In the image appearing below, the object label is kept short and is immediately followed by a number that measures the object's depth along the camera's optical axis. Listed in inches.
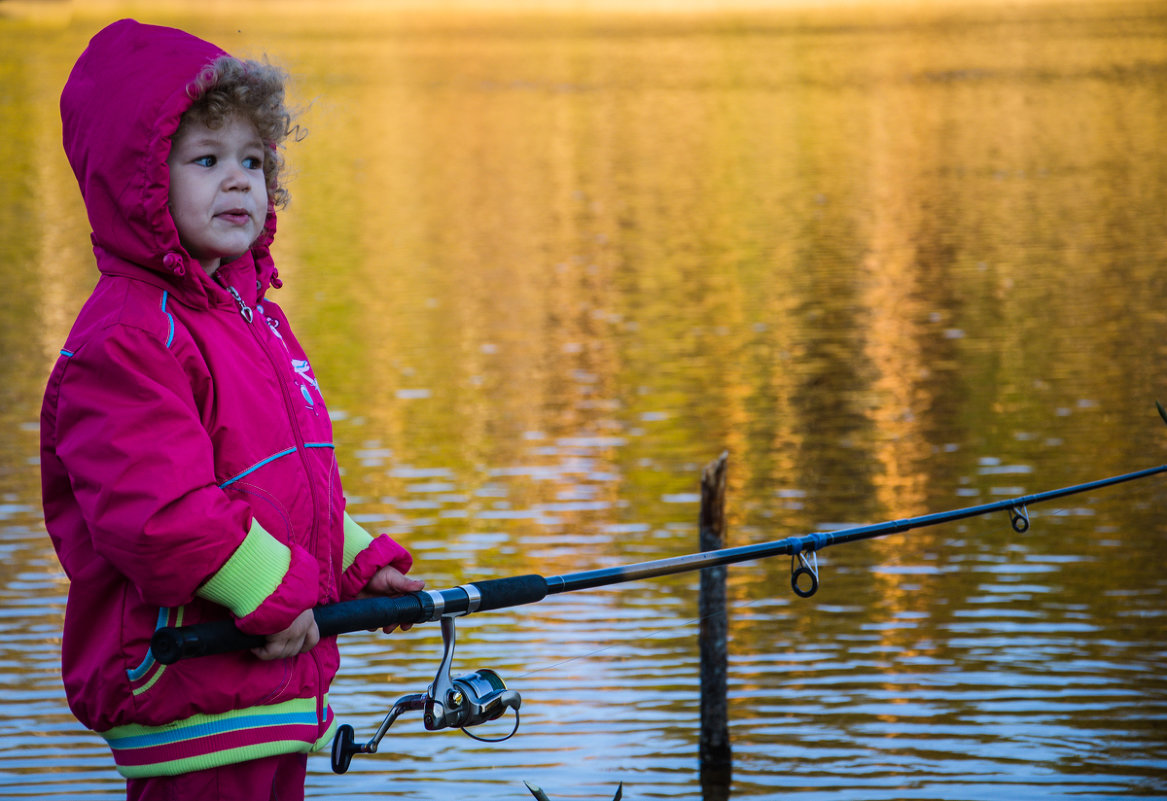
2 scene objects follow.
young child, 178.5
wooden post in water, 496.1
